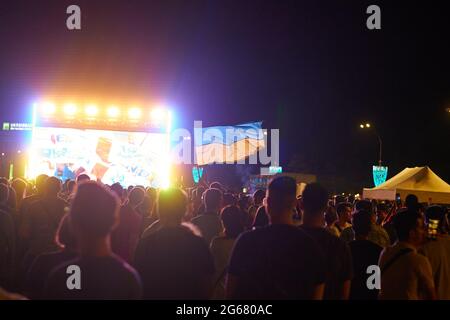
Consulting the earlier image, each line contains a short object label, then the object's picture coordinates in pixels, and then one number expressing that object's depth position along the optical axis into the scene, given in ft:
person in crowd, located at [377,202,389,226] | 34.77
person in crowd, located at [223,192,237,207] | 27.90
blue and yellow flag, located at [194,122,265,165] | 74.33
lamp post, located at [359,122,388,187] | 82.66
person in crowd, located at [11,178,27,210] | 27.76
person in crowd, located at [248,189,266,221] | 30.98
